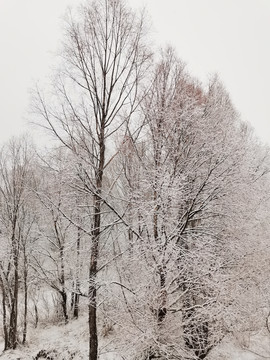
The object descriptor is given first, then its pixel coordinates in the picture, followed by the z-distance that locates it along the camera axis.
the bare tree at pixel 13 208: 13.27
